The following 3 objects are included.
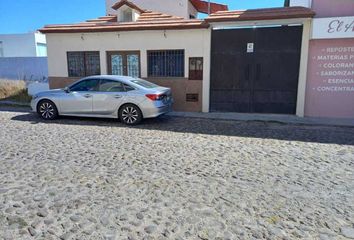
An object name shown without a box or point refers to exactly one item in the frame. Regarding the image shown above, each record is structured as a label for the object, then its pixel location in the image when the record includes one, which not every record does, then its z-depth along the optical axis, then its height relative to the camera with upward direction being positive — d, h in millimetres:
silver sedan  8578 -729
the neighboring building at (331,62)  9117 +520
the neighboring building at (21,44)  32941 +3613
